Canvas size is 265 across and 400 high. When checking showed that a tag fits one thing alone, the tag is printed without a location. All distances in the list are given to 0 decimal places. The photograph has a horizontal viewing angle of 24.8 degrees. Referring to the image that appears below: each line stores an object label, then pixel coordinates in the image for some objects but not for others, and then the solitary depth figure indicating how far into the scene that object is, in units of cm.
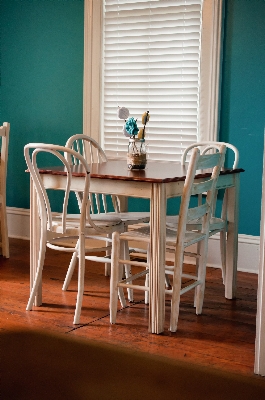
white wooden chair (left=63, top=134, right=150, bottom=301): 360
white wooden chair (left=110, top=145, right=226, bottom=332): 303
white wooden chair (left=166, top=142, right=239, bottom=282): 352
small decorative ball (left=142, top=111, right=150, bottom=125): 339
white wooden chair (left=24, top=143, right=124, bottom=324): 312
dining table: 302
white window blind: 449
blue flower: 338
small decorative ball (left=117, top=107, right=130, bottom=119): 353
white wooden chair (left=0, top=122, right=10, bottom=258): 457
